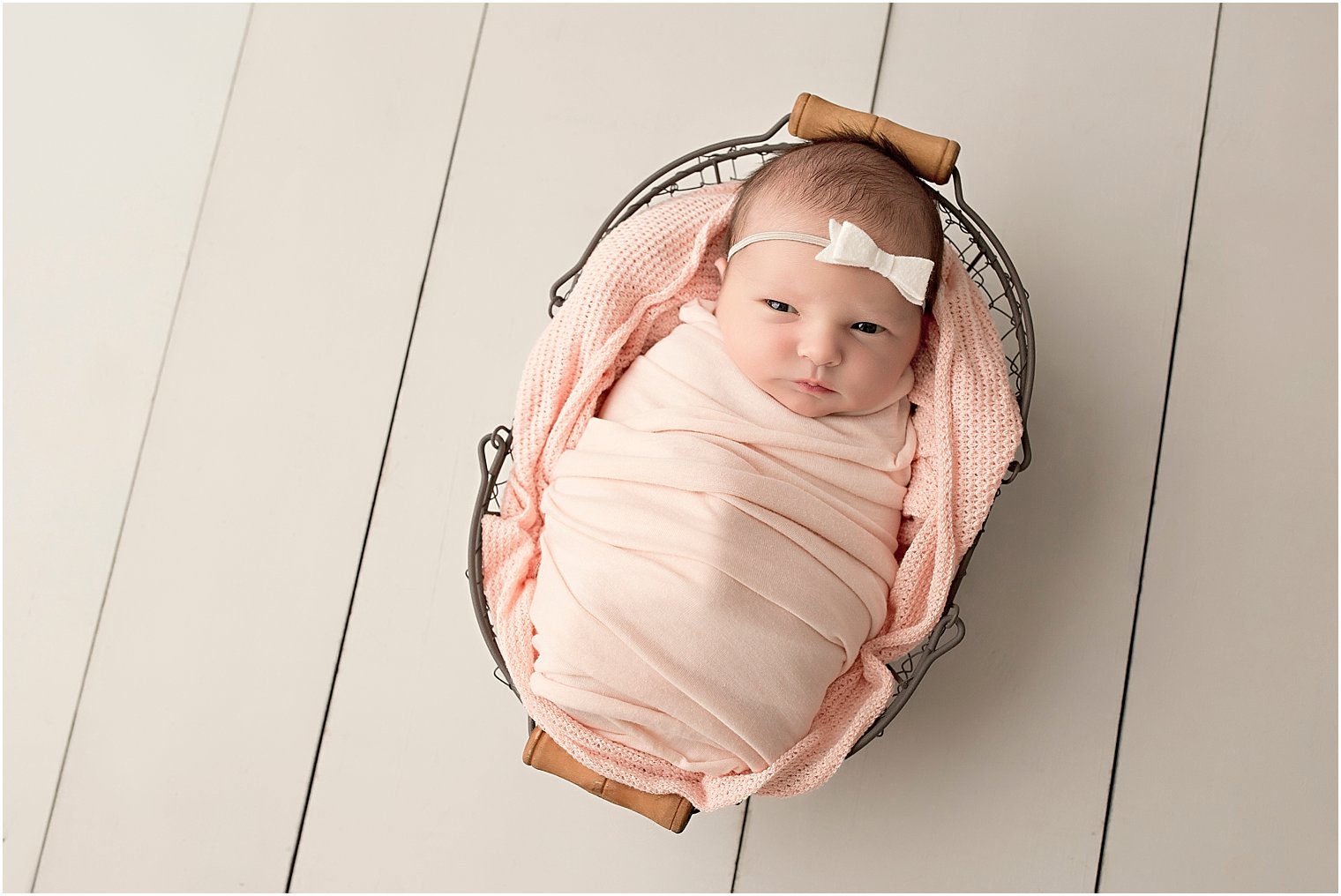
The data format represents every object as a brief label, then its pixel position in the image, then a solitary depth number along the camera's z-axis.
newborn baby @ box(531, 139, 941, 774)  1.02
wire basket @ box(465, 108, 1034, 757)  1.09
